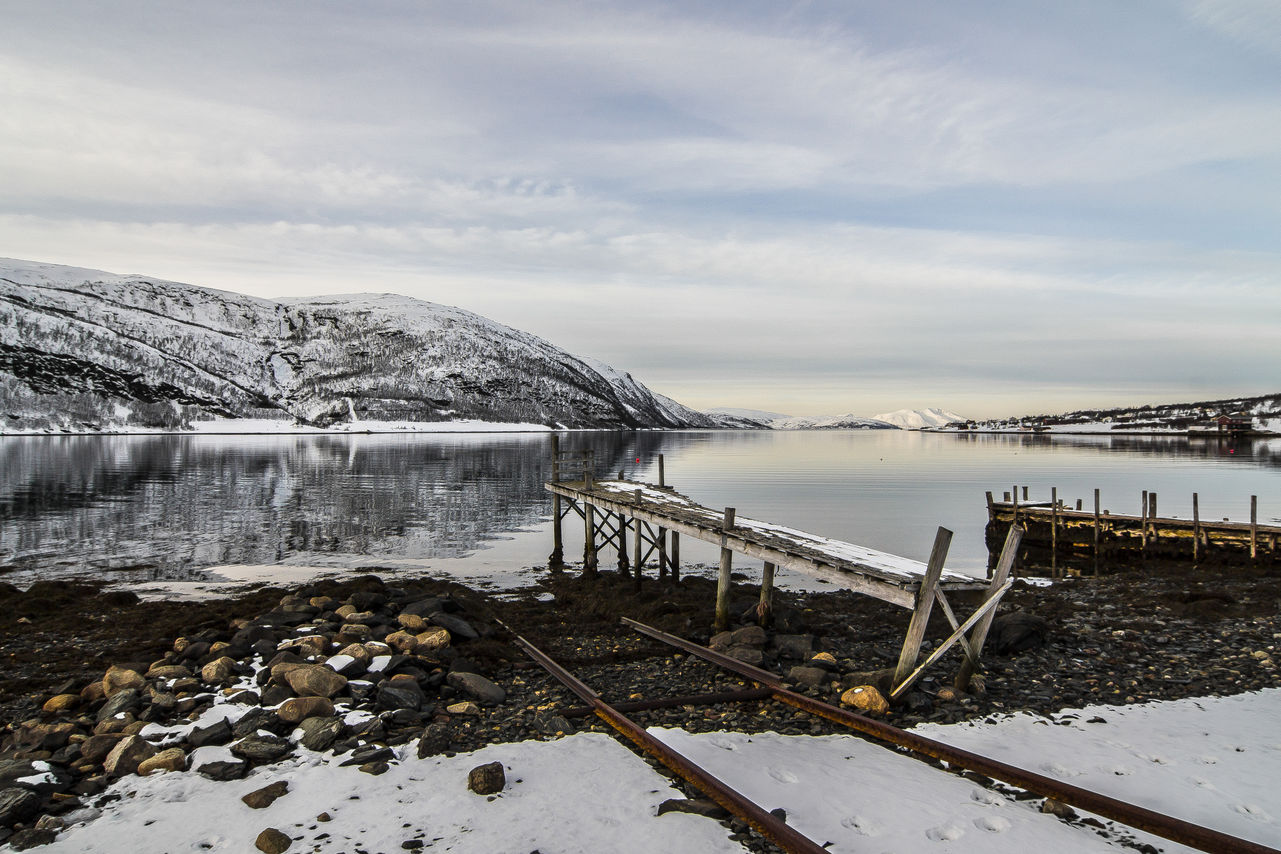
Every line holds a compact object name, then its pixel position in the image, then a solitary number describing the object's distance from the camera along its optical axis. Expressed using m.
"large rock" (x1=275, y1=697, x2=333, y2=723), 10.02
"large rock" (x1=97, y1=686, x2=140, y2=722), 10.30
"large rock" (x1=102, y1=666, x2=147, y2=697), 11.27
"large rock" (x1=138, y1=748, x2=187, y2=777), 8.81
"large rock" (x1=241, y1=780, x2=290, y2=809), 8.06
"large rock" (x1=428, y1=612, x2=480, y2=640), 14.60
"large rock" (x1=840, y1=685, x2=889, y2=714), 10.62
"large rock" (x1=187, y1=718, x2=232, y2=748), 9.41
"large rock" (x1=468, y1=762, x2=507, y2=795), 8.31
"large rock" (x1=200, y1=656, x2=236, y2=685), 11.42
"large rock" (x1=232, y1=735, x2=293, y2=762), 9.11
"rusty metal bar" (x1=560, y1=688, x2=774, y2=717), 10.79
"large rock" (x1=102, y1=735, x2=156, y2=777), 8.86
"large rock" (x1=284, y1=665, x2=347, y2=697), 10.77
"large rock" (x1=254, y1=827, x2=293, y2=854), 7.17
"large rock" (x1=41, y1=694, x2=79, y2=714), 11.03
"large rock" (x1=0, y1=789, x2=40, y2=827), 7.63
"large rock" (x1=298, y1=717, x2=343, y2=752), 9.42
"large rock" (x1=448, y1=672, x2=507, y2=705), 11.30
